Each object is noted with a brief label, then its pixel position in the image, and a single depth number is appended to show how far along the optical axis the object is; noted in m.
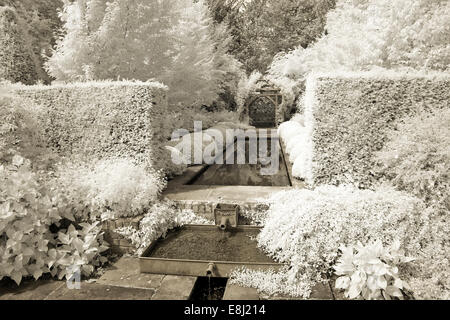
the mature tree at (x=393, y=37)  9.76
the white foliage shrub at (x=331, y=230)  3.83
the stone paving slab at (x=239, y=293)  3.51
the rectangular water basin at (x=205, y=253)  3.96
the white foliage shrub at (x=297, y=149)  6.34
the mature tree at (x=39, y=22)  10.67
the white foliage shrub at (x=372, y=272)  3.30
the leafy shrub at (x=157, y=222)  4.69
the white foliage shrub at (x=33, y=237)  3.93
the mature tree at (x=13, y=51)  8.77
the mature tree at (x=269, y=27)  25.95
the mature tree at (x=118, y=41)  8.59
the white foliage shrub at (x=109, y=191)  4.86
